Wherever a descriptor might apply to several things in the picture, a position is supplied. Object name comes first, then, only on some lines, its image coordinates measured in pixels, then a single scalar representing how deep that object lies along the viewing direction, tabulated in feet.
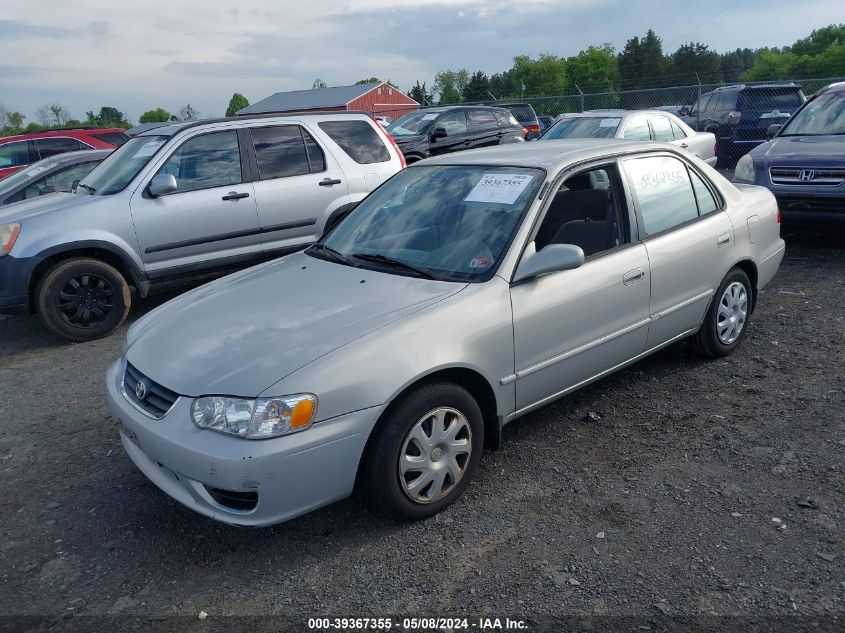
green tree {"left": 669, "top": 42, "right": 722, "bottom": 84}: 263.49
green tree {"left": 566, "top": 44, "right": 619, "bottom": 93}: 330.93
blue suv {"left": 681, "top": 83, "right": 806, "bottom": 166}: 51.96
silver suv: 19.99
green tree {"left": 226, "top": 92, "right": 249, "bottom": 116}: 351.46
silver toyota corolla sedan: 9.36
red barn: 184.65
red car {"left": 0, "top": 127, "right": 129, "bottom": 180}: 38.19
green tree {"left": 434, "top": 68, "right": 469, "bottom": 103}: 425.32
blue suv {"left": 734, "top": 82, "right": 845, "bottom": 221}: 24.41
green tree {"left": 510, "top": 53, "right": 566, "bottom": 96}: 328.49
